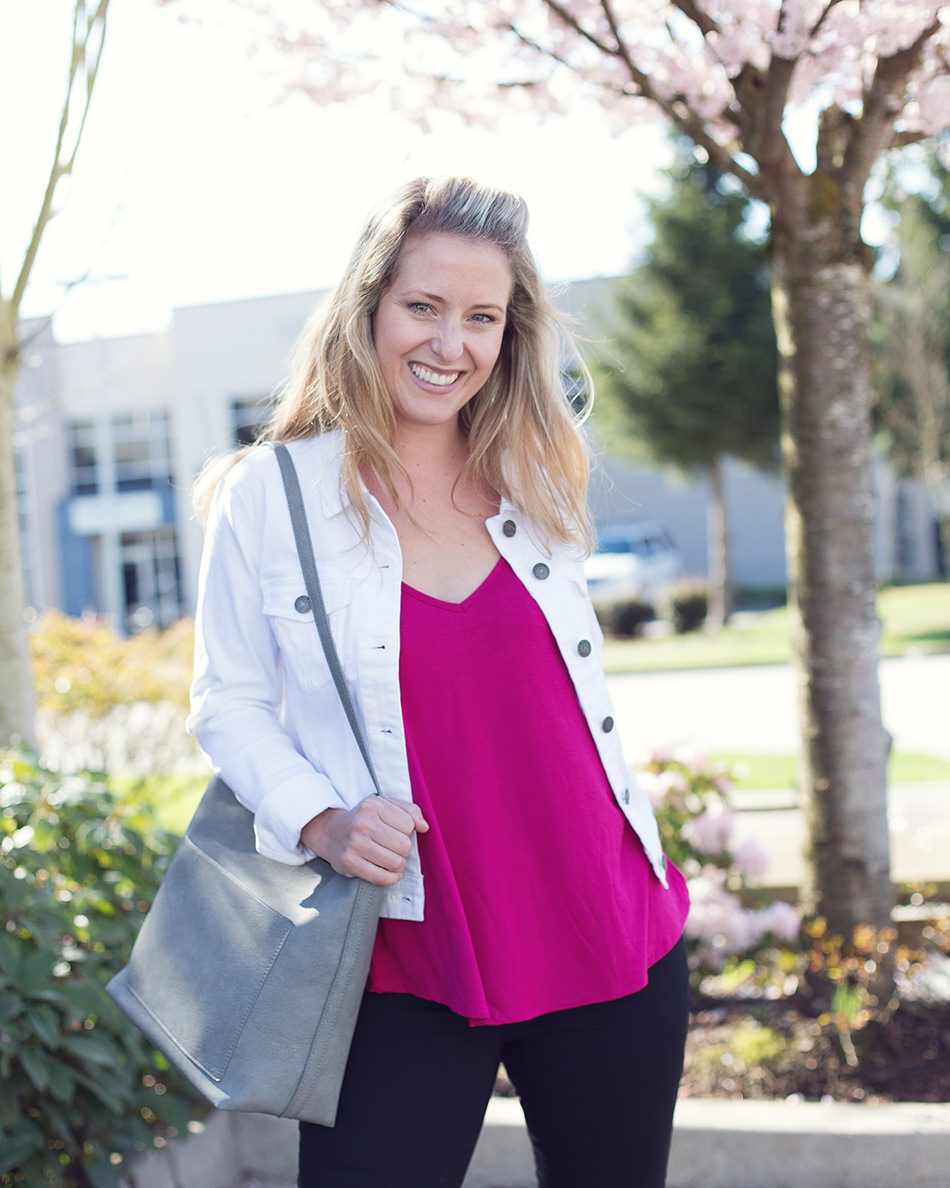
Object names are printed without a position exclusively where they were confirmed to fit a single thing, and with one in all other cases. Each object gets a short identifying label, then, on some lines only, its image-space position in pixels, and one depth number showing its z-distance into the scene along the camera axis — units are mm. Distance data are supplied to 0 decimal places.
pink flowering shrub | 3027
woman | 1506
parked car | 19938
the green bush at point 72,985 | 2049
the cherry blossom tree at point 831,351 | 2869
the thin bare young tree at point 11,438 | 3344
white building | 29812
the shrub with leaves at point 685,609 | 18797
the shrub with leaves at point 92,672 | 5977
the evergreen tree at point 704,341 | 17750
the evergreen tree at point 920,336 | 18438
